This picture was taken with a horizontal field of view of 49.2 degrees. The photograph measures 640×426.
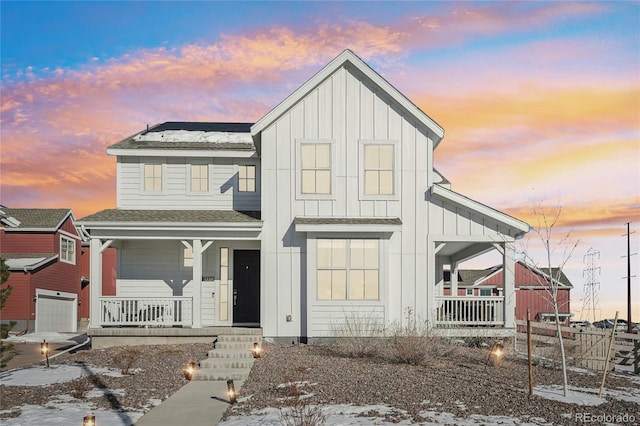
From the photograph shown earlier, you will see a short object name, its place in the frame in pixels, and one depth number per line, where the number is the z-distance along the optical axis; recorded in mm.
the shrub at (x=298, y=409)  9009
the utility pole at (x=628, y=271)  39234
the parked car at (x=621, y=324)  52491
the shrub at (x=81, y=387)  12008
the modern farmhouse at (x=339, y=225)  18797
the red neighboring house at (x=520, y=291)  48656
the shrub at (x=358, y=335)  16141
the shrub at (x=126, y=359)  14394
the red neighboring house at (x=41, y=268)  31000
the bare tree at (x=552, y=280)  11749
